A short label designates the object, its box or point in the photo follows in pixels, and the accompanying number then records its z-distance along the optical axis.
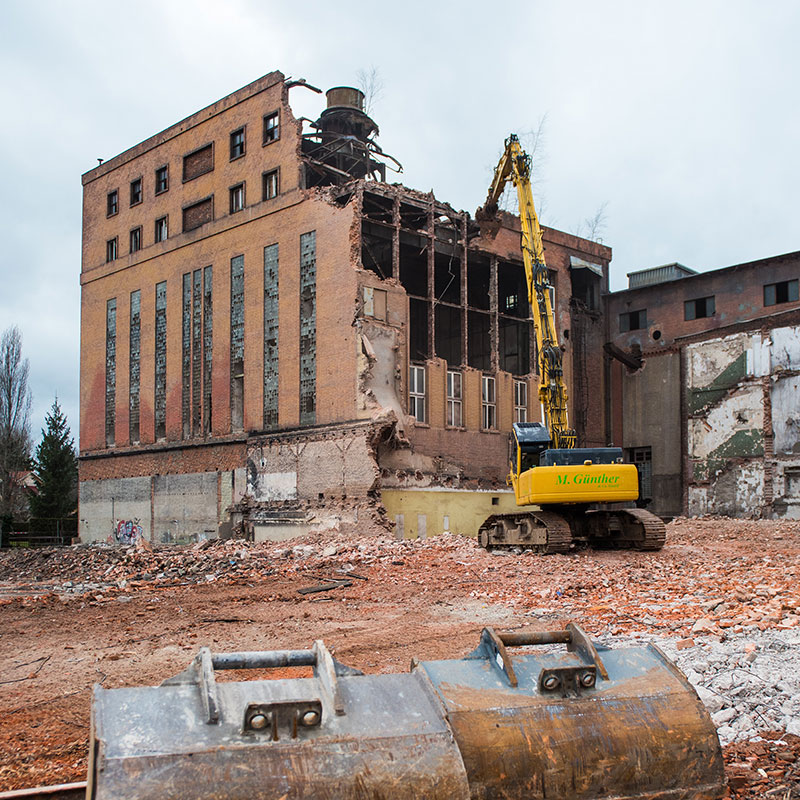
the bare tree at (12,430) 47.44
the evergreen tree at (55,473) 43.75
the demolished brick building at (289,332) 26.94
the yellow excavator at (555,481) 17.88
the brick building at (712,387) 28.92
